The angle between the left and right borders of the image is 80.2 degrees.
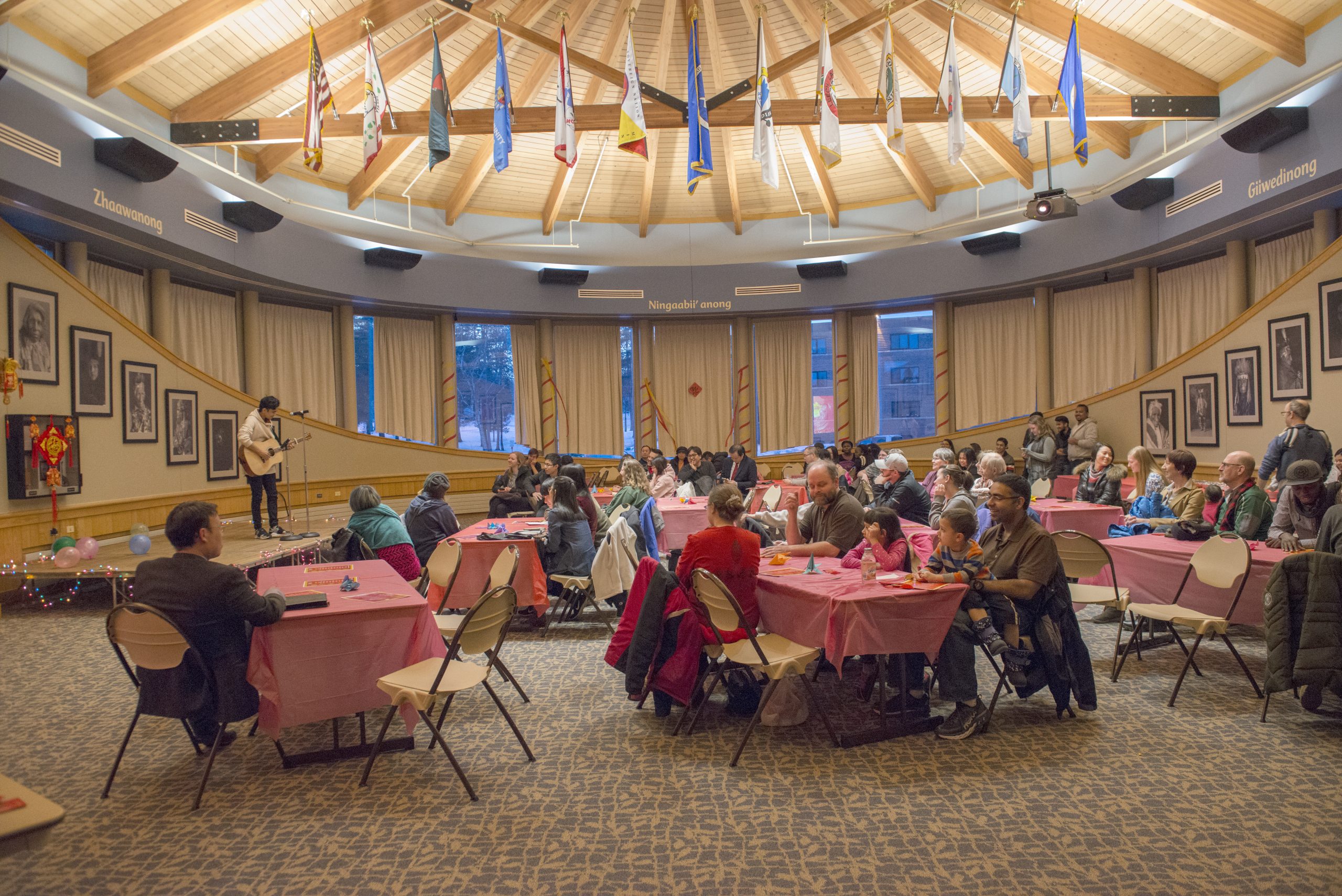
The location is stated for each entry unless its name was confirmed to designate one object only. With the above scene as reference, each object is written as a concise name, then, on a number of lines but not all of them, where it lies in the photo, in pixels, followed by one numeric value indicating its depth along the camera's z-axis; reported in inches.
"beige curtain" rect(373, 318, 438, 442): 541.3
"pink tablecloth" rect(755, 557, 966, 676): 143.3
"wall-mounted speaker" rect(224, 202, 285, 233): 390.6
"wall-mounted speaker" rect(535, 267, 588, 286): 548.4
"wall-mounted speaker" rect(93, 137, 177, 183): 311.0
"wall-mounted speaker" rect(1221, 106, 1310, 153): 314.7
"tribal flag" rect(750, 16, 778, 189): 326.0
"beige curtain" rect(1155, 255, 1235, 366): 429.4
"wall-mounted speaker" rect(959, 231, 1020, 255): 482.3
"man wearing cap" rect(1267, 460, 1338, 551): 189.3
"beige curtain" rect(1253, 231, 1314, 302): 381.1
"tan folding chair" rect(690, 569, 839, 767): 143.2
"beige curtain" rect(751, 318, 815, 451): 598.2
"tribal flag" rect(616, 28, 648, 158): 312.5
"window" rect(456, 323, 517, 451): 584.4
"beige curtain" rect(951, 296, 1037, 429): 532.1
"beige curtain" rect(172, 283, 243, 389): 424.5
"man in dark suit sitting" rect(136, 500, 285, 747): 128.9
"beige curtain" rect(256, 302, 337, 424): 478.3
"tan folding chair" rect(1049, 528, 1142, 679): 192.1
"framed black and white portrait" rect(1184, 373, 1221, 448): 383.2
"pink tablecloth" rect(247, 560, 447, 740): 134.7
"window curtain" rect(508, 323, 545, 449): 584.4
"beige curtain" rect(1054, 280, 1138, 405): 482.6
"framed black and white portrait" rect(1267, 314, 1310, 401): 323.9
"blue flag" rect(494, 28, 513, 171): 320.5
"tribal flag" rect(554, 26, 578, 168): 311.4
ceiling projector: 373.1
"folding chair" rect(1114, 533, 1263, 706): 166.7
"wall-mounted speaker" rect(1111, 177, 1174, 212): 396.5
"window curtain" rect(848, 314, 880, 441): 584.4
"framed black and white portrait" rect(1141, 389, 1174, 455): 411.2
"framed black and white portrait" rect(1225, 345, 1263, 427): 353.7
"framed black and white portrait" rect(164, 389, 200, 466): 362.3
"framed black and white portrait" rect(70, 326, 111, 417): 305.9
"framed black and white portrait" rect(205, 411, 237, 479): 389.7
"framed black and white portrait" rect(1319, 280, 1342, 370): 304.5
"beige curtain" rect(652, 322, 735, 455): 606.5
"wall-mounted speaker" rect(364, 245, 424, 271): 482.9
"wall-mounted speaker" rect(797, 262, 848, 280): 542.3
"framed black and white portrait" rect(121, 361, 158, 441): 335.0
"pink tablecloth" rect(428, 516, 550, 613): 235.8
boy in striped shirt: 151.7
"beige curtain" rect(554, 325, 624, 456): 597.6
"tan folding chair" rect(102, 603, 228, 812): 124.5
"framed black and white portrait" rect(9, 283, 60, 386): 278.5
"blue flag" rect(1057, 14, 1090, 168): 316.5
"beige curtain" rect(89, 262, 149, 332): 375.9
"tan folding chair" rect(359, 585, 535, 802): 131.3
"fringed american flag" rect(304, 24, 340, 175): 303.4
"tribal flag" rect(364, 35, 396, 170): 310.3
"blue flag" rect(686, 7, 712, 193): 330.6
